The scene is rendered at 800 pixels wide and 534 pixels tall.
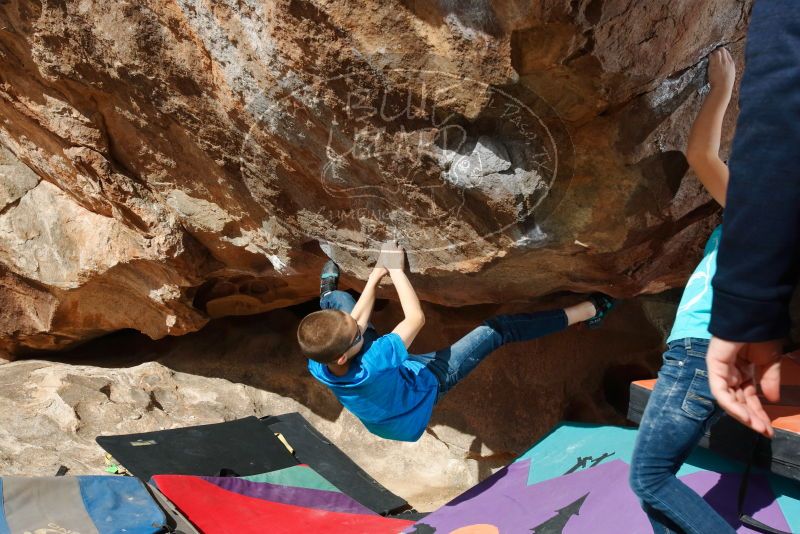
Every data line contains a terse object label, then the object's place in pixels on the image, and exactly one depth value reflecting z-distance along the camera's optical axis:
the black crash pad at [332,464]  3.22
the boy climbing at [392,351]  2.20
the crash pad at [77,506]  2.50
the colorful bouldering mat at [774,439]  1.91
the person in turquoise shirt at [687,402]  1.72
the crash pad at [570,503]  2.07
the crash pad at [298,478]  3.21
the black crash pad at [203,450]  3.08
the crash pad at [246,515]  2.80
